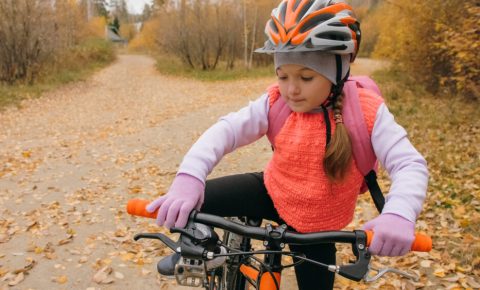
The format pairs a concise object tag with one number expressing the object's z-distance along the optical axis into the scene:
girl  1.59
